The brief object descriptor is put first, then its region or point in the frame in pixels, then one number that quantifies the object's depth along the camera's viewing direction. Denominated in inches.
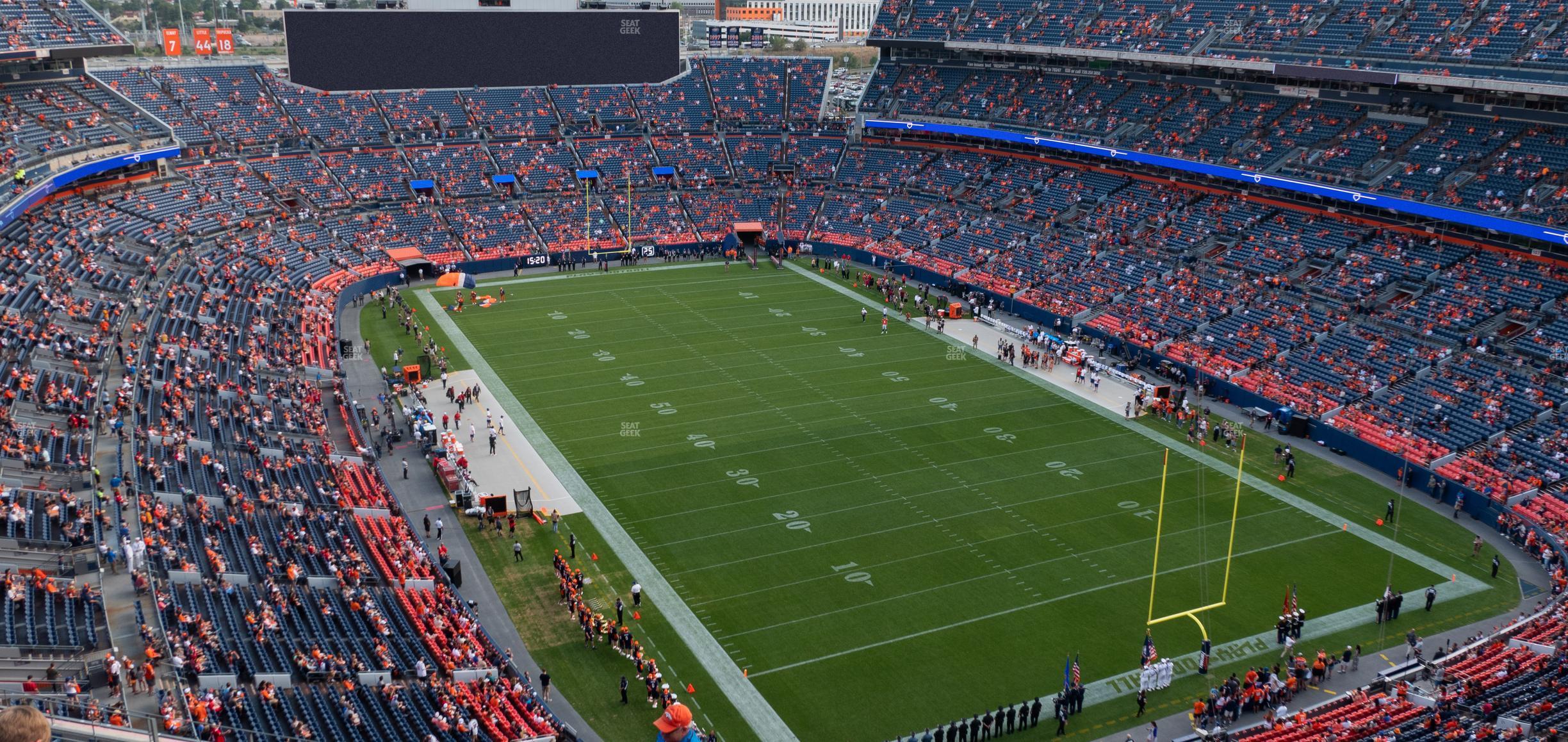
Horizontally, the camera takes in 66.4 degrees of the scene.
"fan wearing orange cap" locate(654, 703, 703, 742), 673.6
